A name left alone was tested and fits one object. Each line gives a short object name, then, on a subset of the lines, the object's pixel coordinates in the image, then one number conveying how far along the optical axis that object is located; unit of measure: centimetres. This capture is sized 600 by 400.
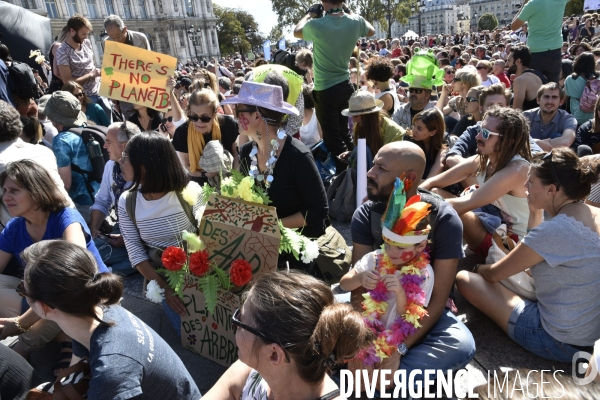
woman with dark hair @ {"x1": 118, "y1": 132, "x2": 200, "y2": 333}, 268
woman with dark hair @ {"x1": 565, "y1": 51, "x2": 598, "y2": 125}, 598
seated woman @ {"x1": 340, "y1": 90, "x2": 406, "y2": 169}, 423
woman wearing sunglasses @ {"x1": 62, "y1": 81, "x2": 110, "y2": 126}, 550
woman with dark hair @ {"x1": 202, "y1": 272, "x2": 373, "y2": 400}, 139
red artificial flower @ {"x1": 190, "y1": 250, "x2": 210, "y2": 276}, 235
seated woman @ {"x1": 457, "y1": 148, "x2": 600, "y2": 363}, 219
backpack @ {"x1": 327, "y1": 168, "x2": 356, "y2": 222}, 426
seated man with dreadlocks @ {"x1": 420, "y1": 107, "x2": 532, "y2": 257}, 302
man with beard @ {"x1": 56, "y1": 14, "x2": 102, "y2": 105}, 579
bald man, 220
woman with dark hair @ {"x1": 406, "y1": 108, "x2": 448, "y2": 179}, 400
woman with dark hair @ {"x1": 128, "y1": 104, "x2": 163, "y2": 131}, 506
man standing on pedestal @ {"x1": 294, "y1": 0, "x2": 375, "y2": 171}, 493
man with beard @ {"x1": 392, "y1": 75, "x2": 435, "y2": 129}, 505
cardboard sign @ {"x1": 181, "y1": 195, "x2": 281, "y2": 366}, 230
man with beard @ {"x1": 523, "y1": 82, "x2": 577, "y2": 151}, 444
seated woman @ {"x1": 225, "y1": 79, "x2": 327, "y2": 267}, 269
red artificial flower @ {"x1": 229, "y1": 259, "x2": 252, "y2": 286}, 229
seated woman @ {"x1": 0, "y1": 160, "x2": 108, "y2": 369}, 268
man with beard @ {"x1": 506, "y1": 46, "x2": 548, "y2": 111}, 554
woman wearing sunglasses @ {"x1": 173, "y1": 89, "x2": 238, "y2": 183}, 379
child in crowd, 202
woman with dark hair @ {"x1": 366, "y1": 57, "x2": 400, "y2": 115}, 570
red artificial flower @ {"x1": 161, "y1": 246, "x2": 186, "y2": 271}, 242
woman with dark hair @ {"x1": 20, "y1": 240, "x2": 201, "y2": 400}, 172
